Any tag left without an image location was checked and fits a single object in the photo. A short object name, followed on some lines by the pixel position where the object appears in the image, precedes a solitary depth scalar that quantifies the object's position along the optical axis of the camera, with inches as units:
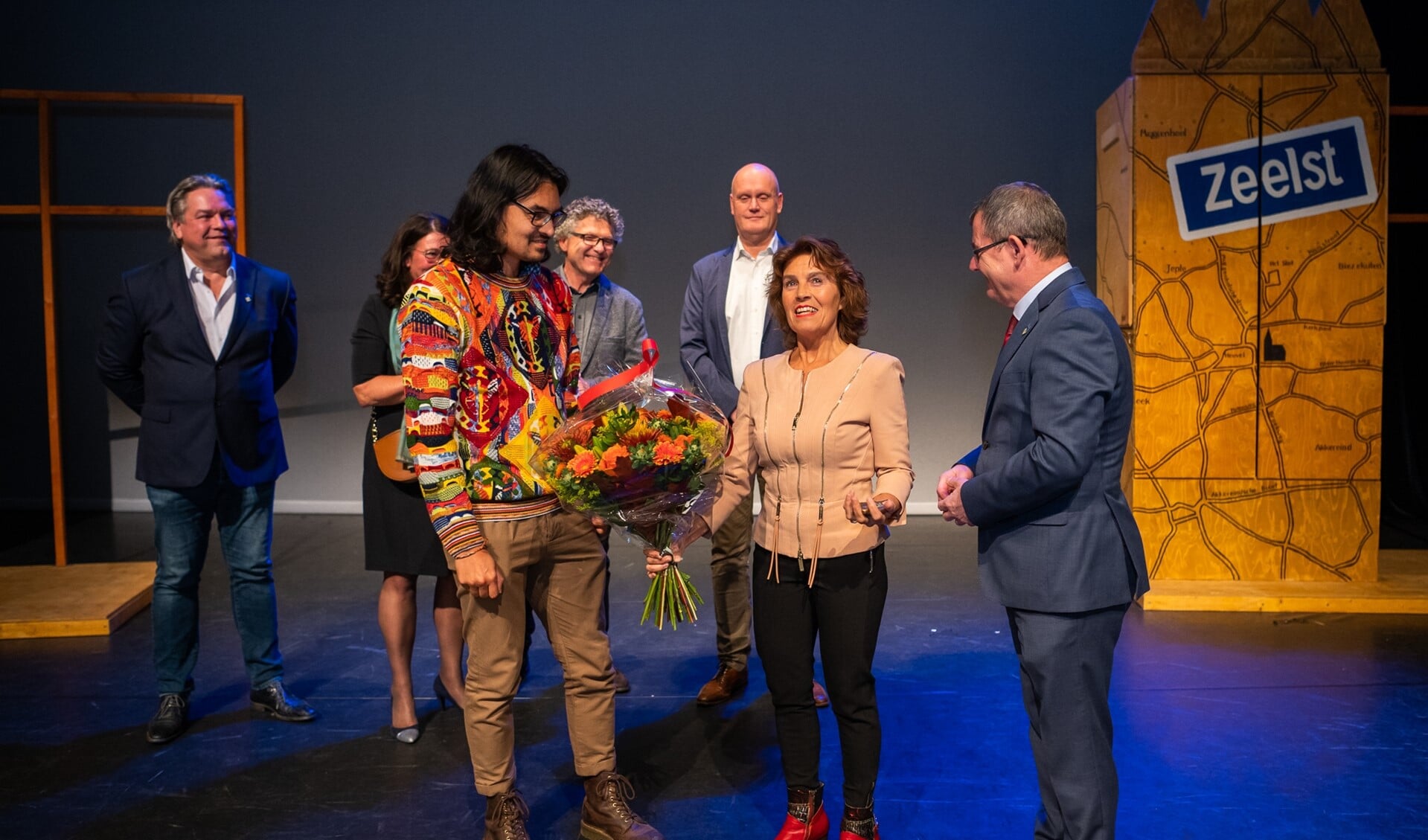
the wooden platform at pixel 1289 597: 184.5
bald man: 148.6
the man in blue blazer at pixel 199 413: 135.0
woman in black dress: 131.3
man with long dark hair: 95.3
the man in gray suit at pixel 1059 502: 82.1
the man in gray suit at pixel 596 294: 150.6
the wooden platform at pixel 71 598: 175.3
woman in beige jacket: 100.2
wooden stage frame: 175.8
